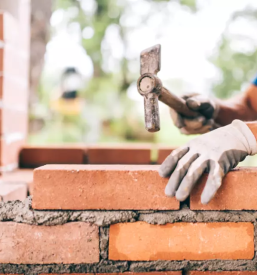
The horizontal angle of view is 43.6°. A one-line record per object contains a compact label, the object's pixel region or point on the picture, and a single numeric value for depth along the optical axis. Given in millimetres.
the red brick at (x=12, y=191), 1150
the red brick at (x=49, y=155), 2154
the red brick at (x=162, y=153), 2211
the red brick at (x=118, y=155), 2188
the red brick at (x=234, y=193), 993
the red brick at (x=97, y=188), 984
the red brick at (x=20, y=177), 1513
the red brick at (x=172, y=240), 1025
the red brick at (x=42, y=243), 1005
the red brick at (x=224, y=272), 1034
